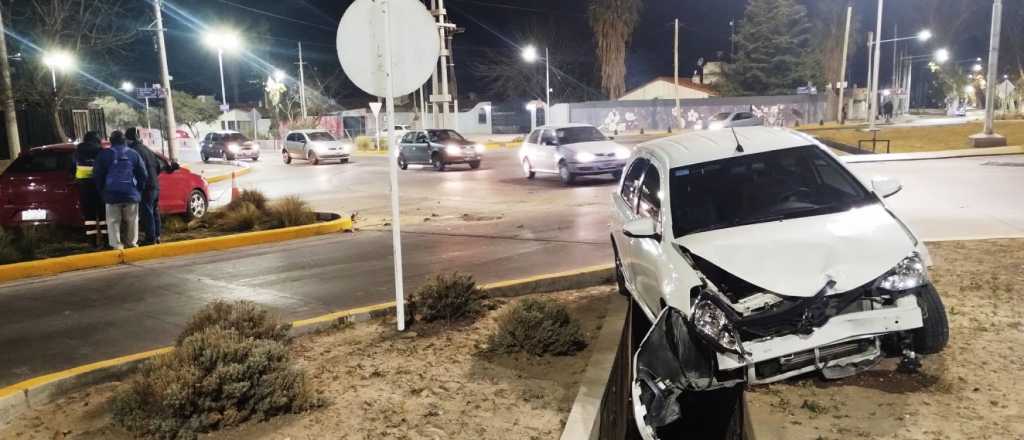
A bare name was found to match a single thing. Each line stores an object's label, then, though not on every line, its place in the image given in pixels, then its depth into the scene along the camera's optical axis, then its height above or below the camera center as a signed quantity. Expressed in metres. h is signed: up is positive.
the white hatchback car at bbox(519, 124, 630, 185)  18.91 -0.67
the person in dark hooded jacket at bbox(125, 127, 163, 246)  10.91 -0.80
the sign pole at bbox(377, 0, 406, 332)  5.77 -0.38
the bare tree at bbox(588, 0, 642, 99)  56.34 +7.27
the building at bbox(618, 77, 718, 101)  65.62 +3.01
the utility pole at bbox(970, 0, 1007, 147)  23.58 +0.74
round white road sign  5.82 +0.68
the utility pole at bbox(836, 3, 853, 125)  54.65 +3.48
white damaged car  4.20 -1.01
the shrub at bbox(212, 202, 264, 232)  12.79 -1.43
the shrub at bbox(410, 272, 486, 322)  6.30 -1.43
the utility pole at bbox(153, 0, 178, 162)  19.91 +1.39
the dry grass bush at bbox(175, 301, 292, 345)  5.20 -1.30
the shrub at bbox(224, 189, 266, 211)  13.65 -1.18
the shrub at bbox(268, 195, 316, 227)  12.89 -1.38
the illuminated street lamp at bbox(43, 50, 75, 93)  19.09 +2.05
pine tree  66.88 +6.40
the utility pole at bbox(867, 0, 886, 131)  38.91 +2.23
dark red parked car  11.23 -0.72
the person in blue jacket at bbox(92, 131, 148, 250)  10.12 -0.57
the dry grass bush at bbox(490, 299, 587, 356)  5.39 -1.49
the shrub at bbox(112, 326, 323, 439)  4.11 -1.44
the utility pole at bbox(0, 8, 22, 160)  16.59 +0.78
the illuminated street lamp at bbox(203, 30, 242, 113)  28.31 +3.75
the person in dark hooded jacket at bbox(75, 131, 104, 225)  10.75 -0.55
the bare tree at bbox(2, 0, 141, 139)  18.61 +2.69
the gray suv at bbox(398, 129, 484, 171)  26.59 -0.69
